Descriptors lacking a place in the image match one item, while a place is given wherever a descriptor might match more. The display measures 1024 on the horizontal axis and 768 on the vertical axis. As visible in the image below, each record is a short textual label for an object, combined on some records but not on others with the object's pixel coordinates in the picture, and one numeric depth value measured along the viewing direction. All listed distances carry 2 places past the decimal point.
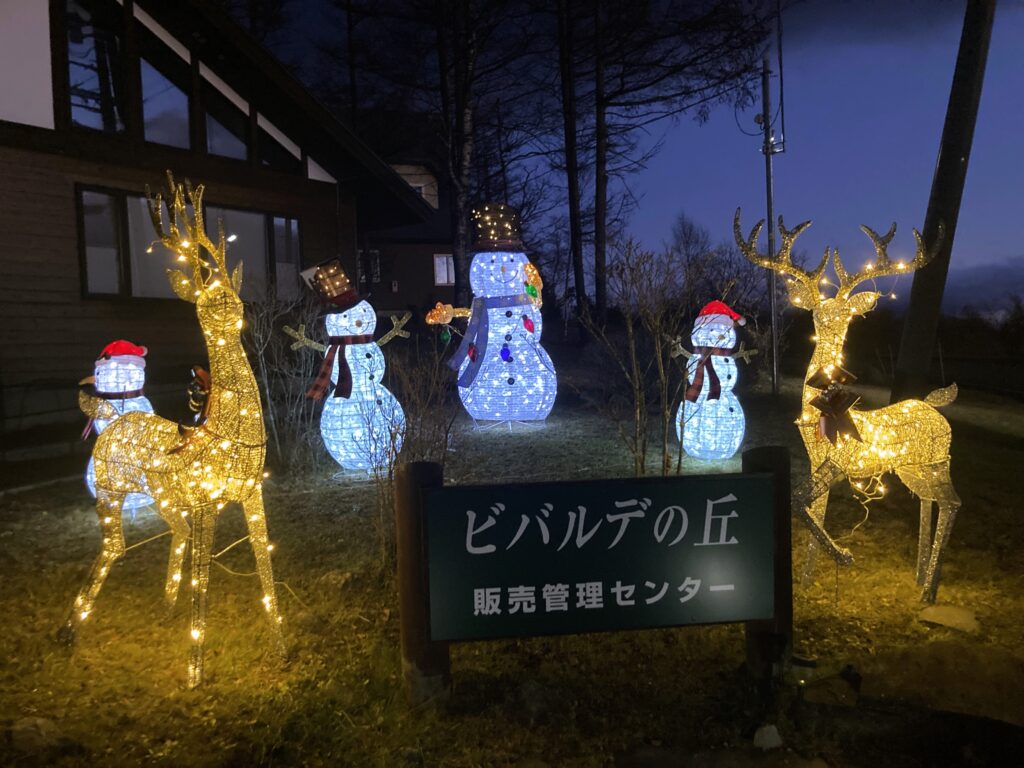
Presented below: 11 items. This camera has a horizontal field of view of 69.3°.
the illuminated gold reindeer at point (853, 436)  4.08
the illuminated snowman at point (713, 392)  7.44
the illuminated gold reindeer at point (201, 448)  3.46
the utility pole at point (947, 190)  6.27
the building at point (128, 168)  9.85
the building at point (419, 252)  27.38
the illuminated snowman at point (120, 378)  5.80
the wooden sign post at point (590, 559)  3.14
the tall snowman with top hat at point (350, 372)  6.86
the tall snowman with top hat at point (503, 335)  9.05
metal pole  14.19
